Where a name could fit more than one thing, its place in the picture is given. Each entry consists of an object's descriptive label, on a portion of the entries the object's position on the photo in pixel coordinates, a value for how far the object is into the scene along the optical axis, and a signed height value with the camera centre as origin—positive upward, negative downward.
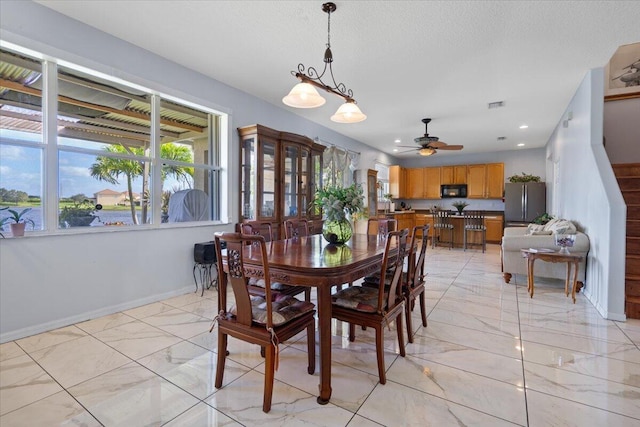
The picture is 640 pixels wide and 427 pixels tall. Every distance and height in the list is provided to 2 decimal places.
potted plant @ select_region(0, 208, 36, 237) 2.40 -0.11
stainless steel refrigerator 7.37 +0.20
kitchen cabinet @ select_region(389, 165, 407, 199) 9.30 +0.88
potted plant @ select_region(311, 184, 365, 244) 2.49 +0.00
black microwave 8.99 +0.57
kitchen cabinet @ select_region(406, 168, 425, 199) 9.61 +0.84
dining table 1.65 -0.36
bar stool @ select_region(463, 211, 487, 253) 6.91 -0.31
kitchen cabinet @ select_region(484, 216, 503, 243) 8.22 -0.52
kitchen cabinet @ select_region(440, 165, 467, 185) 9.01 +1.07
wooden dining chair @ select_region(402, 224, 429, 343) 2.42 -0.61
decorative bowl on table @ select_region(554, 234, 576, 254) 3.51 -0.36
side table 3.44 -0.59
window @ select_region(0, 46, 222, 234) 2.53 +0.59
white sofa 3.80 -0.58
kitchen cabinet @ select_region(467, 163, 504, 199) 8.55 +0.84
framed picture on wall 4.53 +2.12
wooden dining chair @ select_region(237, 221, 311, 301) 2.41 -0.64
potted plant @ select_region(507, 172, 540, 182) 7.60 +0.81
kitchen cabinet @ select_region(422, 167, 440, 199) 9.38 +0.83
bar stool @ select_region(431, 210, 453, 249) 7.50 -0.34
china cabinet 4.19 +0.50
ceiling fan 5.67 +1.27
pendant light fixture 2.35 +0.93
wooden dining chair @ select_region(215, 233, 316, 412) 1.62 -0.63
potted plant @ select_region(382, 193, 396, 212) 9.07 +0.23
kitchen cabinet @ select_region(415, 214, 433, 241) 8.80 -0.28
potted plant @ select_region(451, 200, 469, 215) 7.53 +0.05
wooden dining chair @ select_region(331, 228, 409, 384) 1.88 -0.63
